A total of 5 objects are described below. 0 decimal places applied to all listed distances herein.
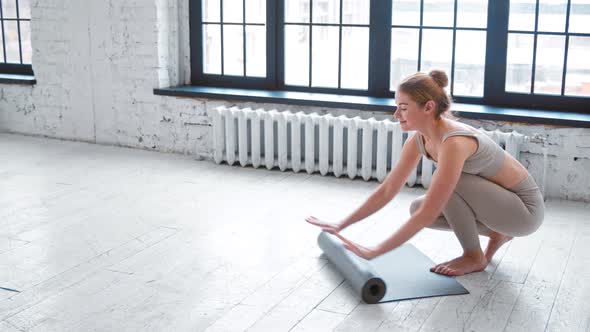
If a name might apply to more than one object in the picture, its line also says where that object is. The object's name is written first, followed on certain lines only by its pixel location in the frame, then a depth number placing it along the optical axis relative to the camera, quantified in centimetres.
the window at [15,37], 723
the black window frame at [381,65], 538
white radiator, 547
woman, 335
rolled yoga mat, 346
